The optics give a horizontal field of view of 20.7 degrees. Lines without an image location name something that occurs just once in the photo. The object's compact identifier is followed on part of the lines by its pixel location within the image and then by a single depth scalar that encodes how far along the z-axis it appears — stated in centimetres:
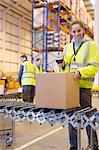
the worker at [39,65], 724
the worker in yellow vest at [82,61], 307
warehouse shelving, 1134
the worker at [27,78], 658
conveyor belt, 244
